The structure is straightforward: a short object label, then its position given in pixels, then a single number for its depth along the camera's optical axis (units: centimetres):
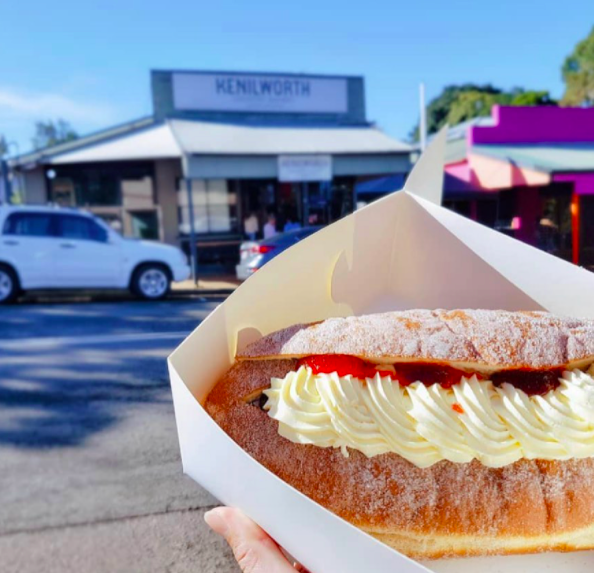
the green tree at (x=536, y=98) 1373
